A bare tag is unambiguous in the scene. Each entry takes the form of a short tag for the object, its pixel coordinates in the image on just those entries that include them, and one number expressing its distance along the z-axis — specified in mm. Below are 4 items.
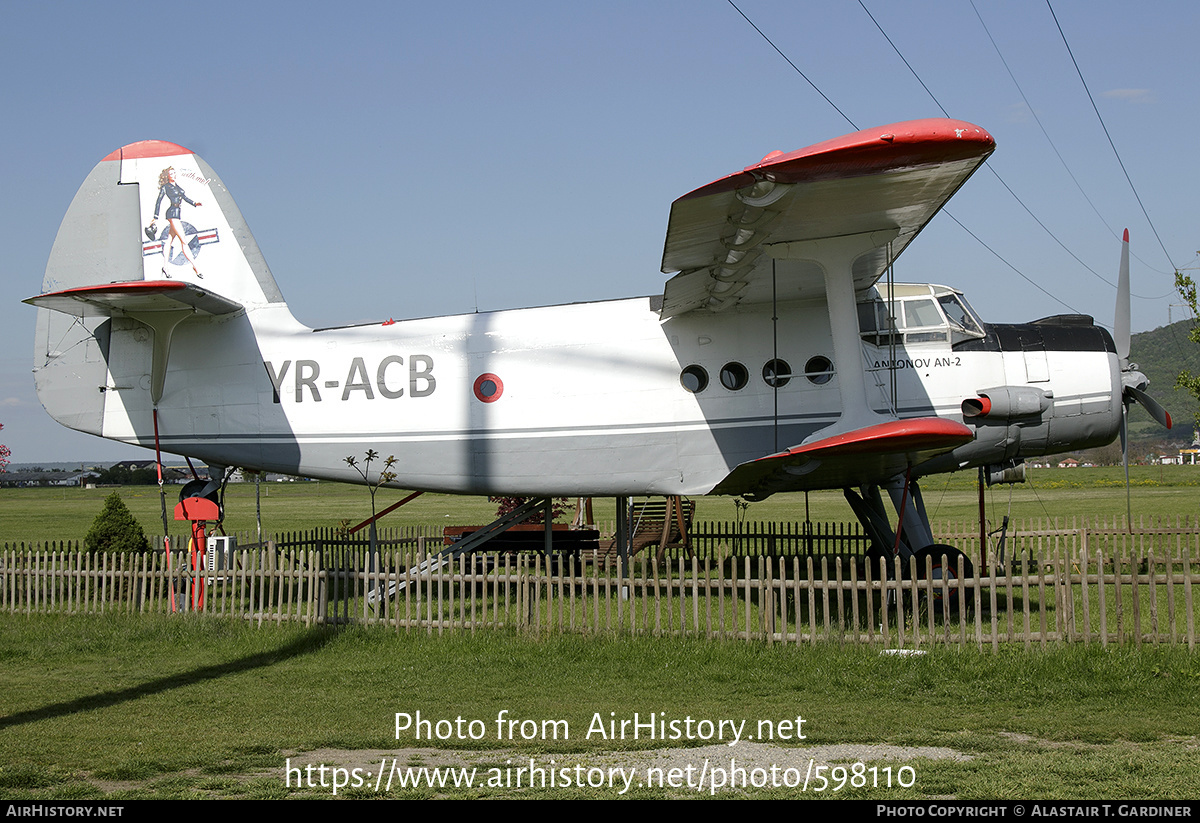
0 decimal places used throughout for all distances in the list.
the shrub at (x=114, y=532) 16891
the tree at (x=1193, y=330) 18089
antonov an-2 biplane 11648
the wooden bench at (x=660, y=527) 20402
